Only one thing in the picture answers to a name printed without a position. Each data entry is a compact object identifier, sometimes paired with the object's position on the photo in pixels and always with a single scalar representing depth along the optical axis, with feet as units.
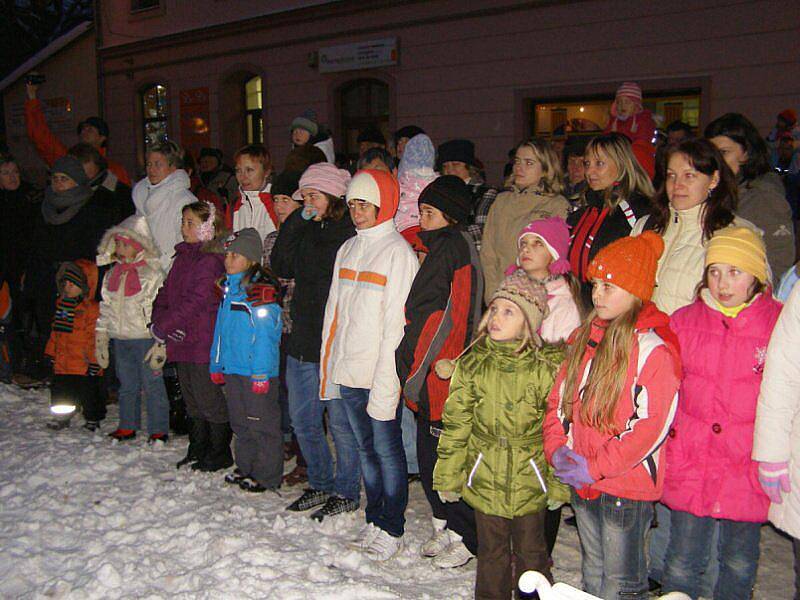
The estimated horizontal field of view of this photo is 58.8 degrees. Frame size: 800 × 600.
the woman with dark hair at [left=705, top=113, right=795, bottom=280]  13.39
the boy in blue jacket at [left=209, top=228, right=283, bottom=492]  15.69
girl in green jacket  10.60
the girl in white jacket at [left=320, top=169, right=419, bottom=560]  13.03
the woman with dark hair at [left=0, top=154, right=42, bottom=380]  25.14
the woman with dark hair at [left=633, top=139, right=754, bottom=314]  11.57
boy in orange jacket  20.43
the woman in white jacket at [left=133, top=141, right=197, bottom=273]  20.24
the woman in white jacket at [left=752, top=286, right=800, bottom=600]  9.25
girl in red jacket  9.59
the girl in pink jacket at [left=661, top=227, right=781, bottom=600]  9.85
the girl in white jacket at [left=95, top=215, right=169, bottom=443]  19.01
